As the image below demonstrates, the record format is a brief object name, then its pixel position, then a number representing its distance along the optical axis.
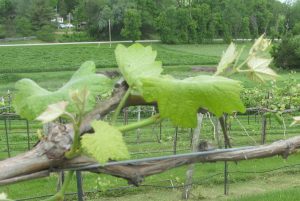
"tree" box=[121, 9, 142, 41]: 42.06
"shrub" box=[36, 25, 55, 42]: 44.31
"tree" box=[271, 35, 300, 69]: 28.23
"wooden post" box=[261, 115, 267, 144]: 8.24
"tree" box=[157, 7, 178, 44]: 42.41
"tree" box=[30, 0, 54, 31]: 43.41
